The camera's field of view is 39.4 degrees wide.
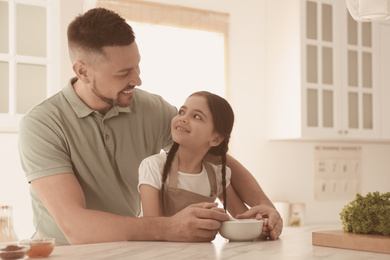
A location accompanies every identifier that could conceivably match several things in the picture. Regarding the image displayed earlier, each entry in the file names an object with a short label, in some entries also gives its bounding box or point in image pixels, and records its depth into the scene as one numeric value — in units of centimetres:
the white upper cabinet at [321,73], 409
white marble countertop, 121
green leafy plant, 133
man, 174
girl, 174
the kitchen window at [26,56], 298
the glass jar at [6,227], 285
